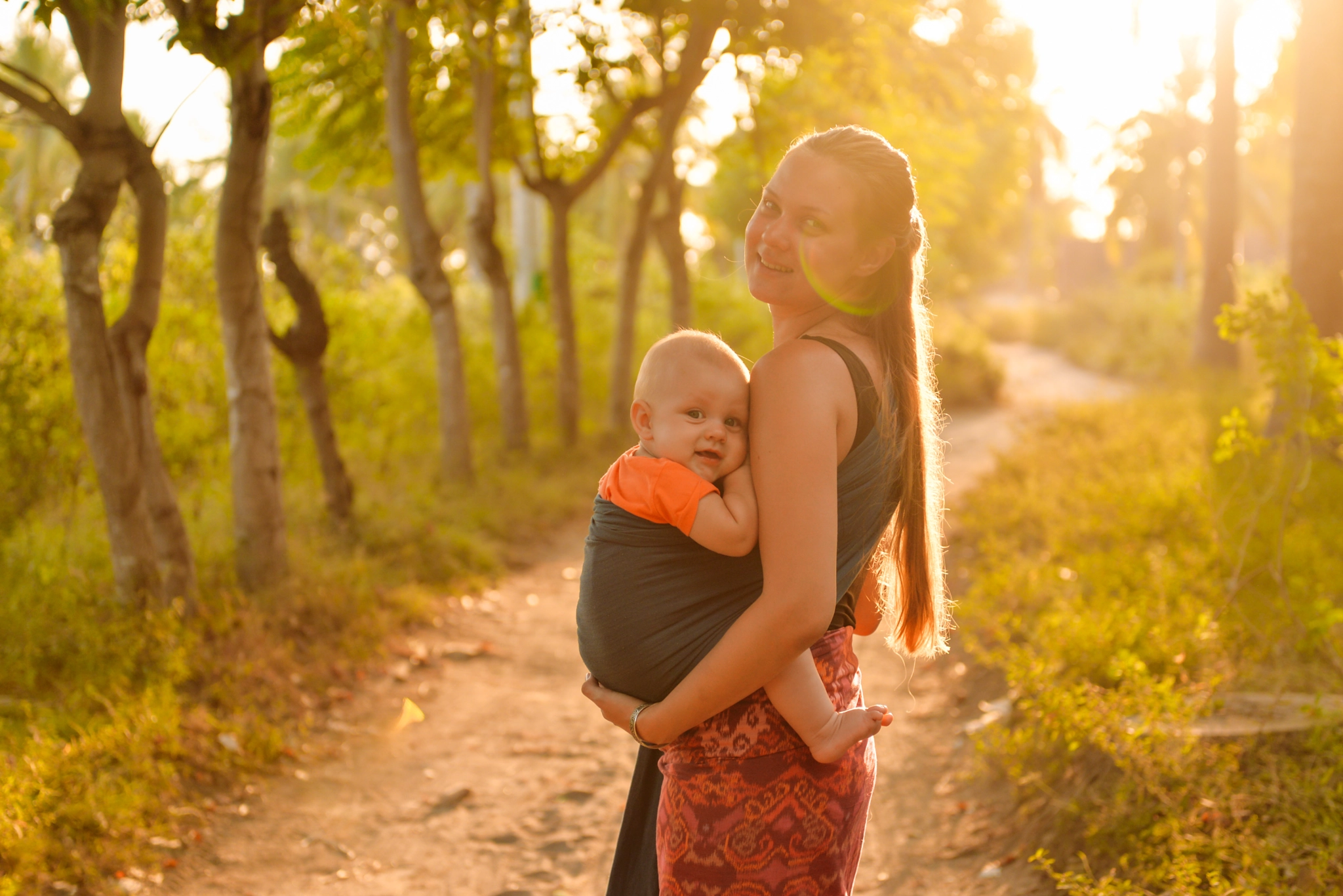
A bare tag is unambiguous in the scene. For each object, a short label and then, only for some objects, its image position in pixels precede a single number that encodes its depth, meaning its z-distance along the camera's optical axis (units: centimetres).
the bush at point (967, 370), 1836
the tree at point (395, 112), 815
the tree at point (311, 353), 668
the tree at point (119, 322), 469
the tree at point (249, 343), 553
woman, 163
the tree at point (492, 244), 945
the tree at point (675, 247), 1380
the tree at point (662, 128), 1053
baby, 167
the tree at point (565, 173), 1132
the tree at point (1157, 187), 3422
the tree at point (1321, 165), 719
